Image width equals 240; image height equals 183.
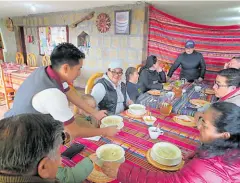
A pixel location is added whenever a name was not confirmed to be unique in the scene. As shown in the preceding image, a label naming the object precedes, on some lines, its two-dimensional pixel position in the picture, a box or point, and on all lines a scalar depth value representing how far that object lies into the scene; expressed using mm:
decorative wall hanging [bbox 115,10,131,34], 3592
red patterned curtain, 3070
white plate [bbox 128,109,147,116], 1459
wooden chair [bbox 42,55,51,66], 4655
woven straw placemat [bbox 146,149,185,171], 863
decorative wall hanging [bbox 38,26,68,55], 4980
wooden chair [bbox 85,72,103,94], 1952
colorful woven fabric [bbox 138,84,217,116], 1619
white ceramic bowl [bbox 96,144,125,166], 854
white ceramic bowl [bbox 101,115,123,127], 1272
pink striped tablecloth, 927
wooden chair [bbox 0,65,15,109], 3154
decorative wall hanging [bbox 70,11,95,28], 4129
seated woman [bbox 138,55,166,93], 2584
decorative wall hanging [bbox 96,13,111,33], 3912
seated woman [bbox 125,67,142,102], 2355
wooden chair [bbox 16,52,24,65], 5154
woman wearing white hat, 1777
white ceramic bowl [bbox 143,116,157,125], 1288
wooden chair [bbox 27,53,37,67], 4879
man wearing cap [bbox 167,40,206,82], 2969
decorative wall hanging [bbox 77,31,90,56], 4573
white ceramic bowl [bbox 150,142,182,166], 881
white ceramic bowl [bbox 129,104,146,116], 1462
